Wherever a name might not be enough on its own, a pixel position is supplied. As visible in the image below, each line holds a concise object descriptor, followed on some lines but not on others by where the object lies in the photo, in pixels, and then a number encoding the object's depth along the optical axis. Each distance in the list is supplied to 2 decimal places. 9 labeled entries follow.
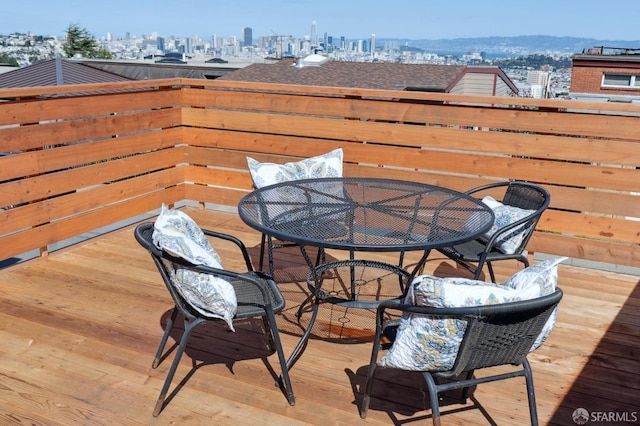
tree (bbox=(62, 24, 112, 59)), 35.34
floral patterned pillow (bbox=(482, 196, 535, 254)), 3.26
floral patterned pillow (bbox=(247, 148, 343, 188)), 3.59
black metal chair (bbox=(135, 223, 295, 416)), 2.30
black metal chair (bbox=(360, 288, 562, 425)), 1.90
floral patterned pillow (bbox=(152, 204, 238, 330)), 2.30
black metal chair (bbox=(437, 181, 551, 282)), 3.12
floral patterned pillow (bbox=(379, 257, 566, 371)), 1.96
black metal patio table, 2.58
